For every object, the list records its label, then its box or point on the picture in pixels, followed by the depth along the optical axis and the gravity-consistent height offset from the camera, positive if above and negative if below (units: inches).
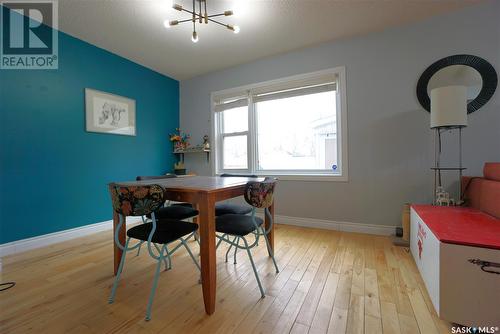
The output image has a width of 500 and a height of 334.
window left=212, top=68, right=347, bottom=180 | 113.3 +23.0
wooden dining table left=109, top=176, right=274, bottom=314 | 49.7 -14.3
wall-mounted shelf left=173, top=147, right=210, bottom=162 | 147.9 +10.9
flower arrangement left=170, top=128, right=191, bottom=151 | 154.6 +19.2
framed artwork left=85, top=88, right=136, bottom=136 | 108.9 +29.8
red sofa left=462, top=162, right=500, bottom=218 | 60.6 -9.1
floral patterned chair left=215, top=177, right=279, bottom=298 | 57.0 -13.0
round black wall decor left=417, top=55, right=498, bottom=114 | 82.5 +35.5
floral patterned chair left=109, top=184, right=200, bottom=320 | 48.6 -9.4
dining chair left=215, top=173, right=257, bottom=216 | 77.1 -16.5
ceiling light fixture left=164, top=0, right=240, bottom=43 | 79.8 +61.8
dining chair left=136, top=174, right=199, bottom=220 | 76.5 -17.1
